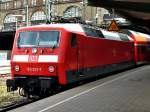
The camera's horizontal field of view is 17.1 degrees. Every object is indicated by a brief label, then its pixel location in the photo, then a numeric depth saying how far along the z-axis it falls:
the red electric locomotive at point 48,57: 18.70
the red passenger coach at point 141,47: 38.09
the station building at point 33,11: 96.12
